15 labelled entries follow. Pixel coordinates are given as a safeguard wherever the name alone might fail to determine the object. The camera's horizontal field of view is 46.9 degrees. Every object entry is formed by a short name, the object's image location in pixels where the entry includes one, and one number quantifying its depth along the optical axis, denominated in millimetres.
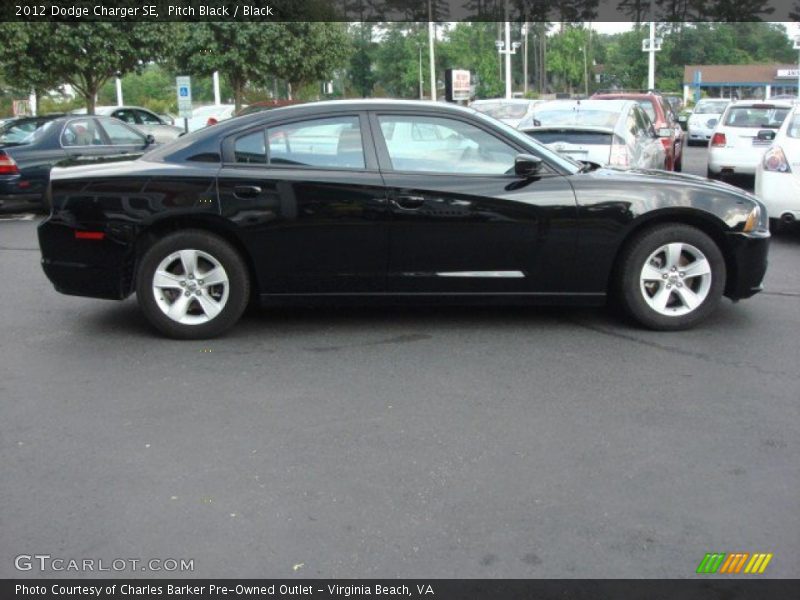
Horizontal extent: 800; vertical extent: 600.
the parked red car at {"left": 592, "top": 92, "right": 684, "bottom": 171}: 14610
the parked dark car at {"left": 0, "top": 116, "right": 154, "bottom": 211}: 12566
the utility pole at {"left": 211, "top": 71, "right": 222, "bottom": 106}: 37425
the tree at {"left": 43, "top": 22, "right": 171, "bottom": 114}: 19688
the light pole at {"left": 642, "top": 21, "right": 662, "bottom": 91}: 47931
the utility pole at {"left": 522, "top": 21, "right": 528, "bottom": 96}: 86369
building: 75375
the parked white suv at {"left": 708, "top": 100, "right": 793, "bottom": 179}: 14867
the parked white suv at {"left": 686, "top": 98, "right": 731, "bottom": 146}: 29211
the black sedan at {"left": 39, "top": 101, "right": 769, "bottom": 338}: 5992
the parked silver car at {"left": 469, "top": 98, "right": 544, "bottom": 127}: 21666
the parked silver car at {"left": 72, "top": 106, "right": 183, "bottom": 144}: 21781
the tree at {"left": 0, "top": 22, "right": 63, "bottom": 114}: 18703
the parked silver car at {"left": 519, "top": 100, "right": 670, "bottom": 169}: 10688
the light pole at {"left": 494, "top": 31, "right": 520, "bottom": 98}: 45456
